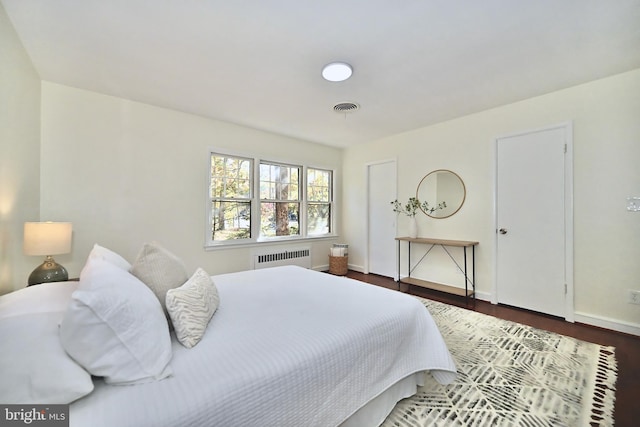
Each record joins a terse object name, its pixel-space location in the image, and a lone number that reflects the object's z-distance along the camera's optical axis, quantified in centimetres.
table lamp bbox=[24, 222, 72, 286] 214
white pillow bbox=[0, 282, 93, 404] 75
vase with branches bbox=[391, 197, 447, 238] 399
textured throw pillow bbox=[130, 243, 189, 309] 138
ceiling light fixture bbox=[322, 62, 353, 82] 232
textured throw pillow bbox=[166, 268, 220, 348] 120
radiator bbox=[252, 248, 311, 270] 413
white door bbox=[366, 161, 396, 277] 460
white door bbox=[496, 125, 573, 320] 289
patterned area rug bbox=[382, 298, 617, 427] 149
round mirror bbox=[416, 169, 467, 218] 374
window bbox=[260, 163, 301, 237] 434
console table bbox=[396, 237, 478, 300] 340
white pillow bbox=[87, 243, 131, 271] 153
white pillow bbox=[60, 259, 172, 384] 88
